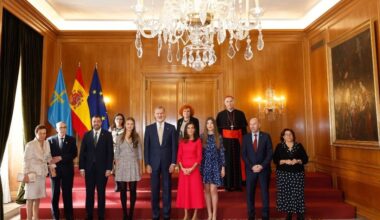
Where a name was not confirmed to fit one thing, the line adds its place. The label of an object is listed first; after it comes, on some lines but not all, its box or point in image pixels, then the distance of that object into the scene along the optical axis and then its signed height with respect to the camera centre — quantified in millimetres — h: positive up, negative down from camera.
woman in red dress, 4617 -594
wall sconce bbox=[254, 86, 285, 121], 7281 +570
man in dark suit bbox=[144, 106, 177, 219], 4668 -357
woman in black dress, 4695 -717
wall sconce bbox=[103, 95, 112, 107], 7293 +748
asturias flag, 6469 +519
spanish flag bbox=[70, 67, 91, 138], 6562 +521
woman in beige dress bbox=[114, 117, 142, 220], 4676 -452
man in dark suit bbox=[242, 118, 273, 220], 4691 -498
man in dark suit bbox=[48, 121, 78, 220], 4656 -576
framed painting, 4941 +681
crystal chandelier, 3770 +1374
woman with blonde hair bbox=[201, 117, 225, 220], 4668 -483
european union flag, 6723 +681
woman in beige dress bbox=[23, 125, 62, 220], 4441 -493
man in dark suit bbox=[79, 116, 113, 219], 4664 -452
